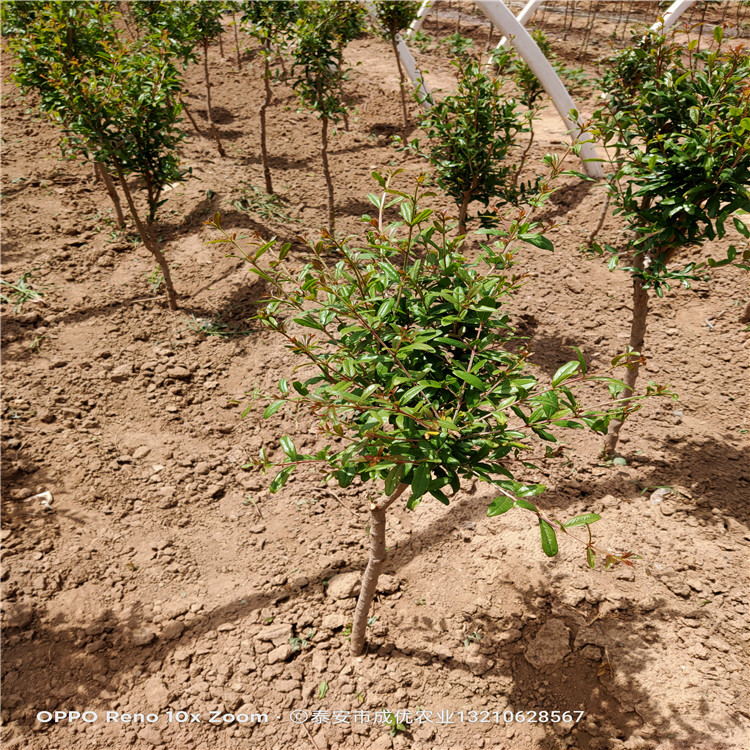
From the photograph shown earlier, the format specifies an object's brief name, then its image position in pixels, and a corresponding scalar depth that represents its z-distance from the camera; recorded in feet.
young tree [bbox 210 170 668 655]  5.95
